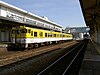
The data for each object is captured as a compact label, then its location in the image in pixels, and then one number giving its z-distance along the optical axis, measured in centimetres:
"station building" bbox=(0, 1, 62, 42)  1800
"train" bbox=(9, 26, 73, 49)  1185
